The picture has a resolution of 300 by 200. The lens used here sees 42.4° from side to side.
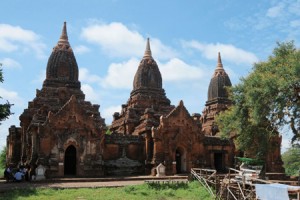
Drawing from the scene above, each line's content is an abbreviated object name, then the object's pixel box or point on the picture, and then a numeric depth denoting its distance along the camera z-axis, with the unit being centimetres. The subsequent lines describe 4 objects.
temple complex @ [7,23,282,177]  3103
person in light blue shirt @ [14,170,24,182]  2664
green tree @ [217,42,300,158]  2448
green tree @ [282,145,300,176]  7894
